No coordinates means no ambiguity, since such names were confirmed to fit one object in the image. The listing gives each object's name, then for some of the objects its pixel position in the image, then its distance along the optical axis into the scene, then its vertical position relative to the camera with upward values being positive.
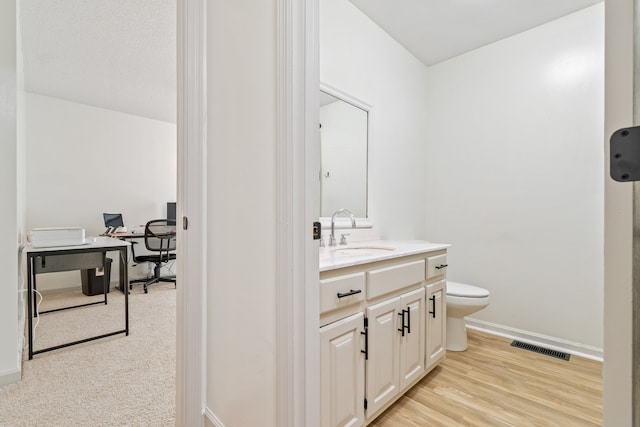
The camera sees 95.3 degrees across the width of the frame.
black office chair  3.83 -0.44
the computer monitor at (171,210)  4.55 +0.04
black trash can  3.48 -0.84
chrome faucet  1.93 -0.07
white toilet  2.08 -0.68
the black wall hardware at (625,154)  0.38 +0.08
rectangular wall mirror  2.08 +0.44
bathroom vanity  1.12 -0.54
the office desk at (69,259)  1.99 -0.35
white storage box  2.07 -0.18
